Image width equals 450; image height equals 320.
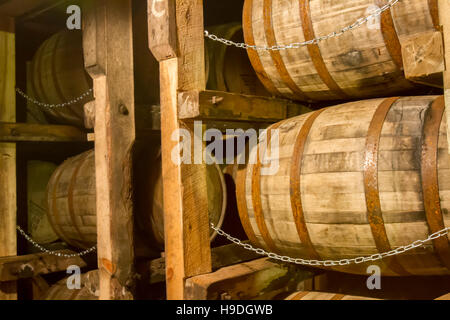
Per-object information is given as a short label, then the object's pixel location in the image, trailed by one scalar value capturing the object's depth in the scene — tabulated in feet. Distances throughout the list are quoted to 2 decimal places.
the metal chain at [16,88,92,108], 14.40
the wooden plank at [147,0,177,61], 9.29
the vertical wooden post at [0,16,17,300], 14.26
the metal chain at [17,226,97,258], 14.44
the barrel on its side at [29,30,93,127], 15.01
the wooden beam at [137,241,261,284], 10.89
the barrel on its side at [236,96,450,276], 7.50
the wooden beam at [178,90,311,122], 9.12
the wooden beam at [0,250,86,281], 13.88
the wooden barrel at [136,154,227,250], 11.06
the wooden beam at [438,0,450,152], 6.74
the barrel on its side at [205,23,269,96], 12.73
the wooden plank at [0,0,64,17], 14.65
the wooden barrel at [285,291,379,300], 9.33
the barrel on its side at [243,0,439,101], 8.39
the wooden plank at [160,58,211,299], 9.27
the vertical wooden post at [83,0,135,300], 10.75
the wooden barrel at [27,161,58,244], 16.80
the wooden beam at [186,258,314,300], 9.03
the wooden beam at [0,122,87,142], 14.40
